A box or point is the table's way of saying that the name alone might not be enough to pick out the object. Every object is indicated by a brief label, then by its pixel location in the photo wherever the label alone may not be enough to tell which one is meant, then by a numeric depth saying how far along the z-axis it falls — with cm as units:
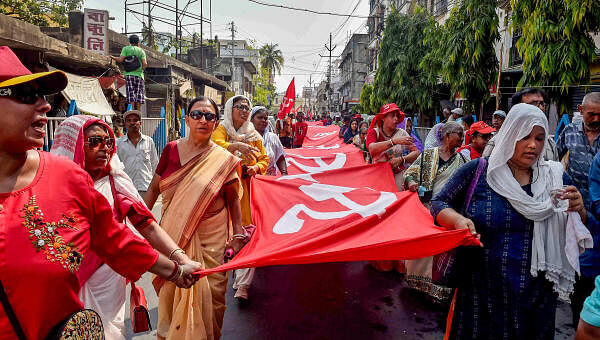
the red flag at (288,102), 1315
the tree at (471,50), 1001
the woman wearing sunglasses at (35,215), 129
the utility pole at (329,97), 5703
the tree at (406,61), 1728
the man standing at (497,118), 614
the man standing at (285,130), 1248
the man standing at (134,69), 898
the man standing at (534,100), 417
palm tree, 6881
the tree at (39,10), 1367
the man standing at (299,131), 1332
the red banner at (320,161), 661
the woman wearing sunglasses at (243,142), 425
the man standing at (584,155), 291
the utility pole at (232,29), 4242
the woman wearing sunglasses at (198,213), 294
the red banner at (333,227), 273
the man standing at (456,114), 959
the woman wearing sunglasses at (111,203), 233
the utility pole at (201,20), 2587
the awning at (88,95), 838
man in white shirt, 581
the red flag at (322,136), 1329
